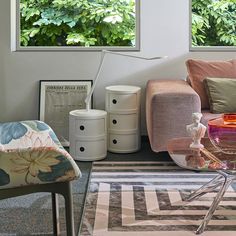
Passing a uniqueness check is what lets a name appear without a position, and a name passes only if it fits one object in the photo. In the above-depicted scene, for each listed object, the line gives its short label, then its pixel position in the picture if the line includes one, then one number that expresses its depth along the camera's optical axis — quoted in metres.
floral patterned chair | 2.00
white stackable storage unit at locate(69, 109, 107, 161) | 4.07
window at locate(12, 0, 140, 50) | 4.78
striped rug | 2.68
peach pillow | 4.23
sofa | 3.77
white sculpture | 2.97
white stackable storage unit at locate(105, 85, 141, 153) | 4.32
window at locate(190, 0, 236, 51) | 4.81
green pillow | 4.04
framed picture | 4.66
